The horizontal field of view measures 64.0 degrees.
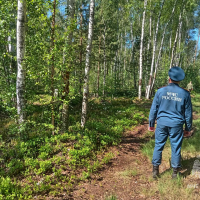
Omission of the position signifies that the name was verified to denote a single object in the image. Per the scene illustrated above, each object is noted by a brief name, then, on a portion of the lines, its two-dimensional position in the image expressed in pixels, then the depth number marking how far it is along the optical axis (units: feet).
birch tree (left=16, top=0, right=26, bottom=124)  15.14
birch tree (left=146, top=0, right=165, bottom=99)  49.11
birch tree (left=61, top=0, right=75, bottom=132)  17.47
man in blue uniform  10.66
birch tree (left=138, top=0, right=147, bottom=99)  46.66
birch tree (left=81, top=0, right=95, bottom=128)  21.07
